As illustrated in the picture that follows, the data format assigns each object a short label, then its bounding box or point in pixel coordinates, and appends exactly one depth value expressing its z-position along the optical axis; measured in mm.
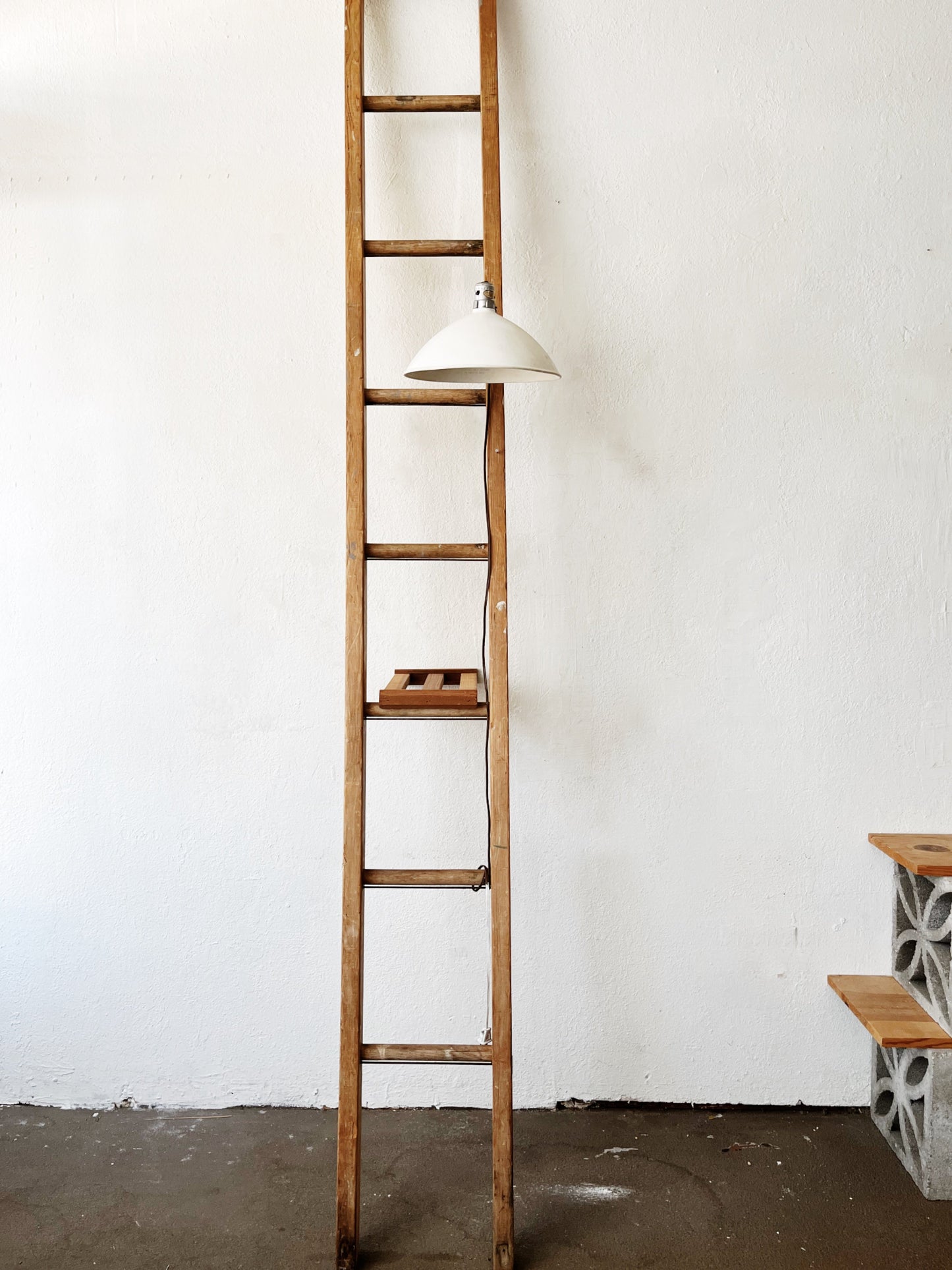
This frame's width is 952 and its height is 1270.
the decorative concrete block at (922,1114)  2266
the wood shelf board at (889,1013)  2268
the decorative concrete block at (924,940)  2348
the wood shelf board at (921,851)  2301
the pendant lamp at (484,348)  1917
